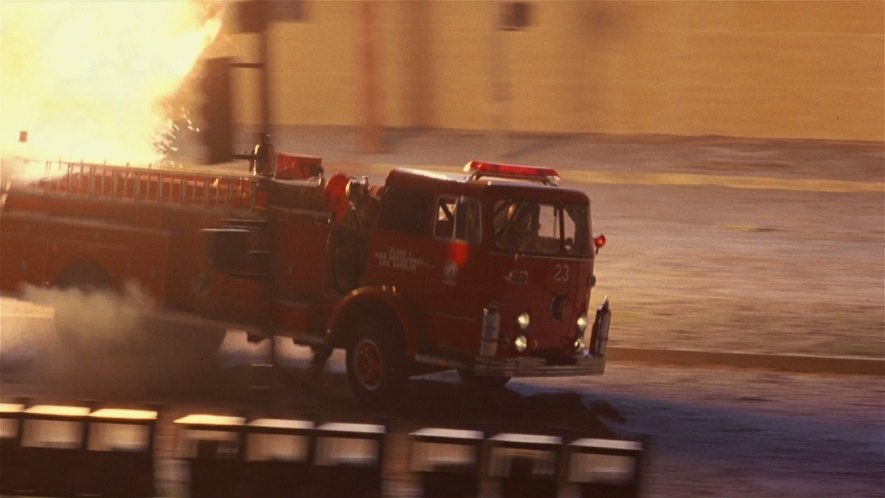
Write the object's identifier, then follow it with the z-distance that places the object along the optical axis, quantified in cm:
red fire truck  2587
